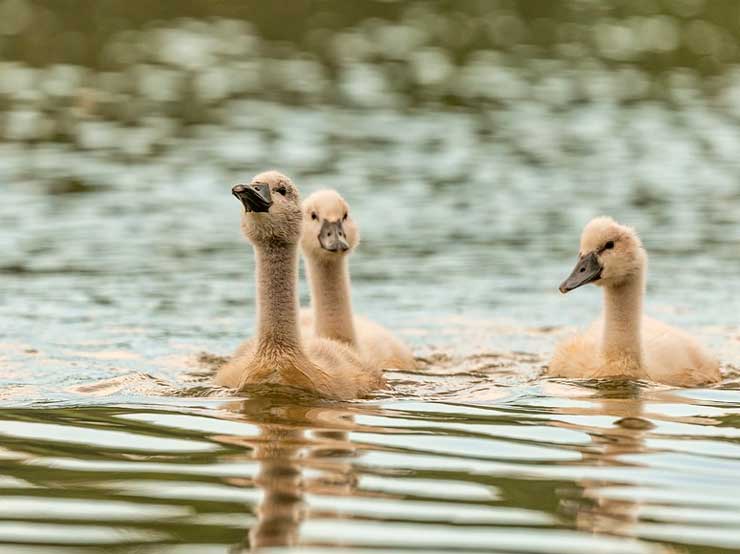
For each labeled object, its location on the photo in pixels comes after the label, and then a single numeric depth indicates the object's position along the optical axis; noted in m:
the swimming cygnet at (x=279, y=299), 9.98
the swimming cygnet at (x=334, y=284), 11.83
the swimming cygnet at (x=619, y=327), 11.52
